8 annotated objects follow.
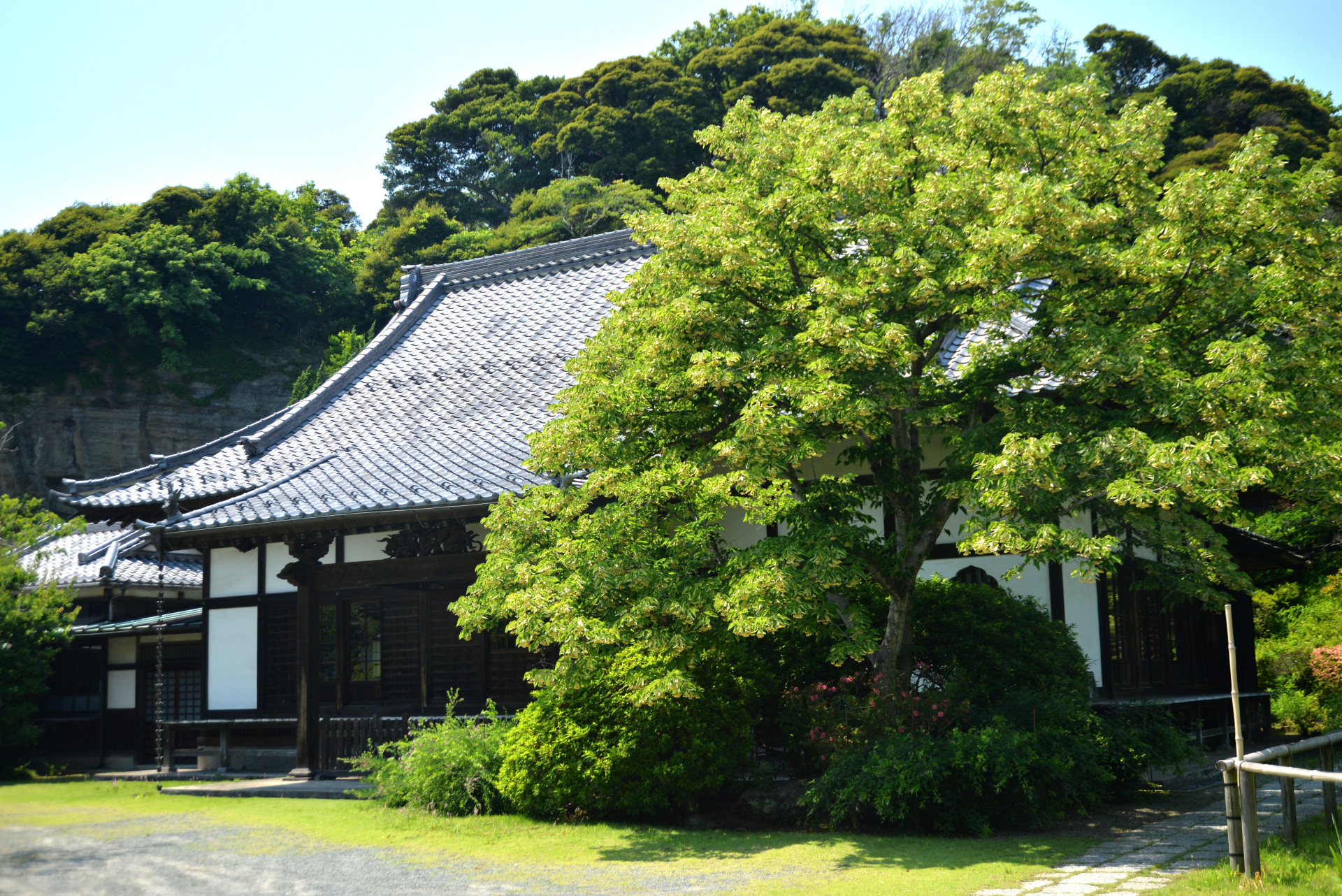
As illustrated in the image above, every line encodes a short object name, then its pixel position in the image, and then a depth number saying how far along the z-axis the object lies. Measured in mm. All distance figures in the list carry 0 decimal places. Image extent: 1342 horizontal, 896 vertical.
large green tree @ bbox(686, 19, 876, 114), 39188
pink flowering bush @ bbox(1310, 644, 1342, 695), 16062
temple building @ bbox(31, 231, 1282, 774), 13234
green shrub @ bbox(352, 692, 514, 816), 10805
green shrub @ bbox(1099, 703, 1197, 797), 10188
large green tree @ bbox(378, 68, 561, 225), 45594
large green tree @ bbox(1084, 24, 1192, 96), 37781
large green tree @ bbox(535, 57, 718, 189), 40531
